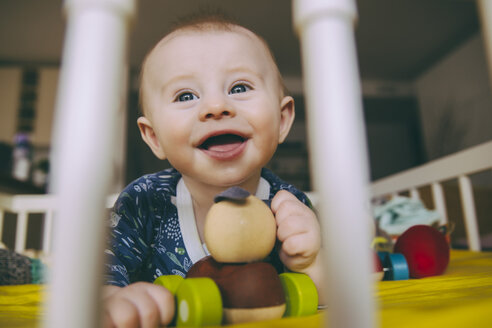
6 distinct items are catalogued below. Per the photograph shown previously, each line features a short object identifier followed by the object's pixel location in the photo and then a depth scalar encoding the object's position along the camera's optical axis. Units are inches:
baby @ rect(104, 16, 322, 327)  20.2
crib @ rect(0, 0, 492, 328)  8.6
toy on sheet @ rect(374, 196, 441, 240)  39.5
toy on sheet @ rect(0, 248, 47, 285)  32.1
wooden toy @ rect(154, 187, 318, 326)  14.4
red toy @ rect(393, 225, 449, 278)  26.2
